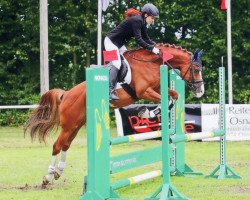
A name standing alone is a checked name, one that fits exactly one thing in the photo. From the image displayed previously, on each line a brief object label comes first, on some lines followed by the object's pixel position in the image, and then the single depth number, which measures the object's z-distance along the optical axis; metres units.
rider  14.42
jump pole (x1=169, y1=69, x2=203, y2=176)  16.22
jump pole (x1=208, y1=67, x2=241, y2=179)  15.55
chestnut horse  14.67
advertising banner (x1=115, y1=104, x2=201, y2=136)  28.69
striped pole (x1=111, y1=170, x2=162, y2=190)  11.76
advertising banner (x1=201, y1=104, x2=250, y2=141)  28.60
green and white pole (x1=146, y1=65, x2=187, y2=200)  11.43
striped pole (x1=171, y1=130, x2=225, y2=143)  13.27
